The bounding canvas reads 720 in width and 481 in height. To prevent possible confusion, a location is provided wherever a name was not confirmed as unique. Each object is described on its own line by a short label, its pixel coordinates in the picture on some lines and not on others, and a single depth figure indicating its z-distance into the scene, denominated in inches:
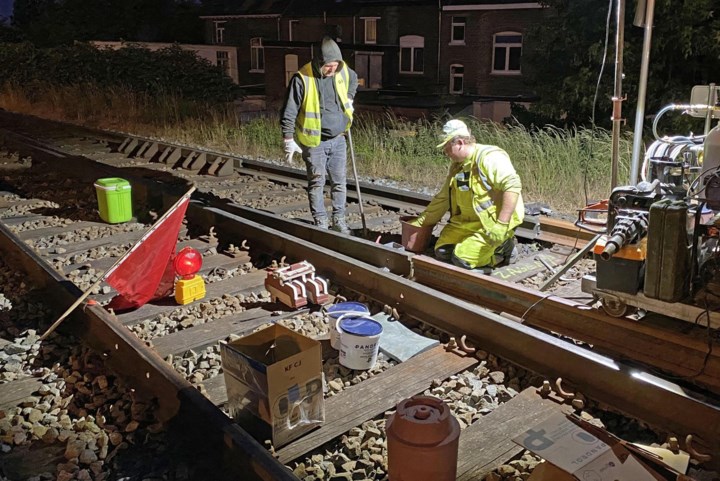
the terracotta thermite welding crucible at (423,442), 110.1
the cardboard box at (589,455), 107.4
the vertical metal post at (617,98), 198.8
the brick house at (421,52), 1202.6
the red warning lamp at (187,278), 206.5
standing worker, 266.4
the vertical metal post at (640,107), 199.6
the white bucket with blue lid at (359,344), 162.4
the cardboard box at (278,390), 131.5
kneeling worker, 216.2
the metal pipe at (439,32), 1347.7
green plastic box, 301.9
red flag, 190.5
